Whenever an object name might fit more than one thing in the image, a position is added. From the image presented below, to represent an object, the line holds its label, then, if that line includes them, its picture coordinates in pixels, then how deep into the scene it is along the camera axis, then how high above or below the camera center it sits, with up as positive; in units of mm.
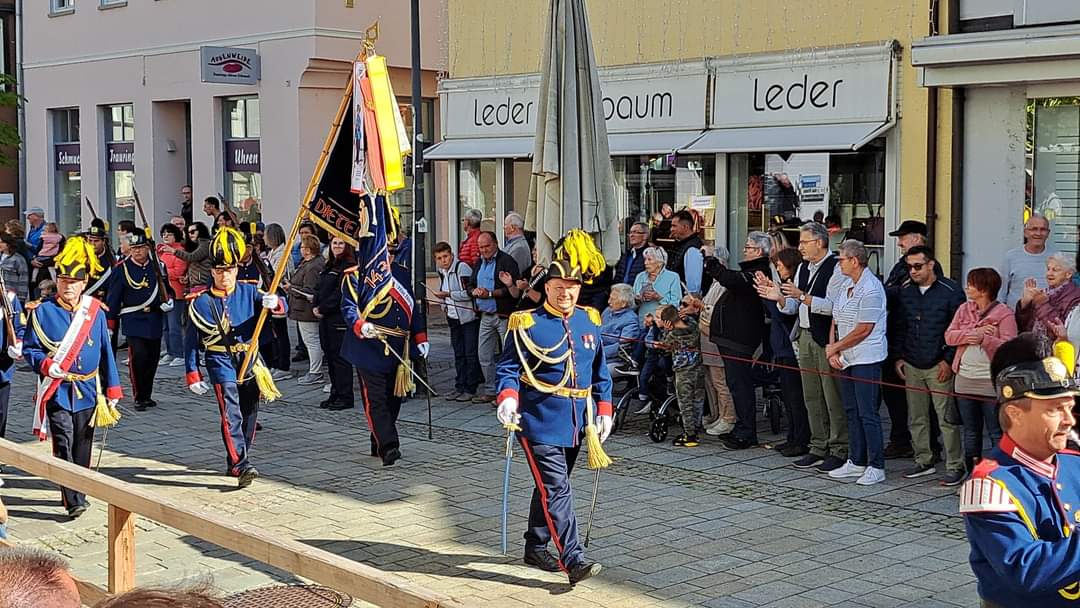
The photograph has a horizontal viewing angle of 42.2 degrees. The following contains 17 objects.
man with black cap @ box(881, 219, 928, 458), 10594 -972
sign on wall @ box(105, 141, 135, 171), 26469 +1355
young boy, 11680 -1179
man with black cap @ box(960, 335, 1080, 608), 4090 -826
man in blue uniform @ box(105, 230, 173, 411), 14656 -923
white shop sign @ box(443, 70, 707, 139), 15500 +1408
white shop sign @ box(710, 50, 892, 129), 13461 +1326
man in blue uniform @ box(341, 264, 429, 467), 11375 -997
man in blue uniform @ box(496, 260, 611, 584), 7879 -999
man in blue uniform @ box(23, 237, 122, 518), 9992 -1004
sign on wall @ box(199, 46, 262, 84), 21891 +2546
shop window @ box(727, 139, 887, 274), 13688 +280
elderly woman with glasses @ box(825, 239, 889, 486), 10297 -949
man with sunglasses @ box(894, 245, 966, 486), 10172 -974
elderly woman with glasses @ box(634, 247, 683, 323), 12414 -568
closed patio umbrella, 12312 +678
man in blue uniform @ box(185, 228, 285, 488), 10898 -888
